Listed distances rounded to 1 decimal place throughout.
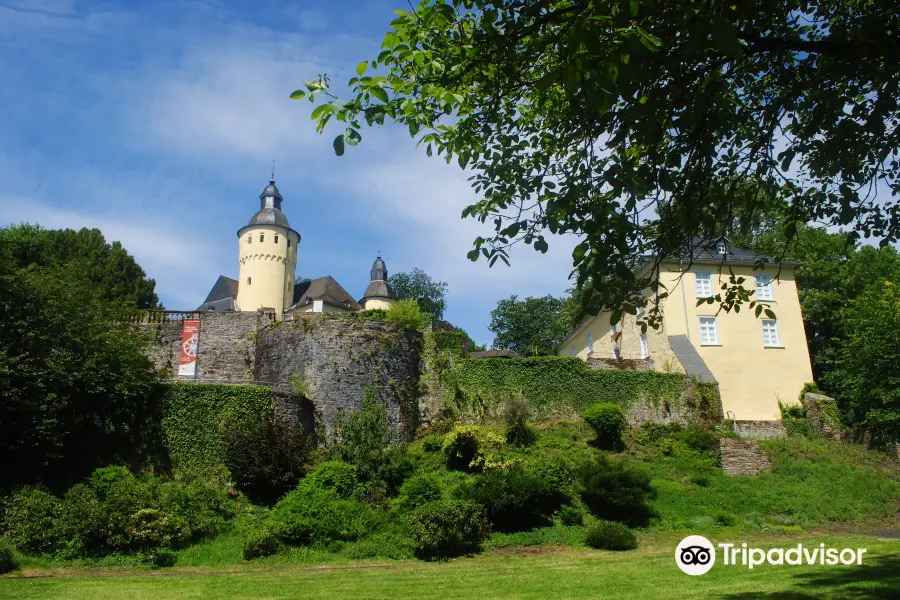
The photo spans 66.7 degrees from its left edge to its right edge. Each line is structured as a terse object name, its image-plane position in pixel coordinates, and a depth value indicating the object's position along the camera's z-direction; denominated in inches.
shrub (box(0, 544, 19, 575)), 460.8
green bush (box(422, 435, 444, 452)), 765.9
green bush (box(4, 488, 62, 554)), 506.0
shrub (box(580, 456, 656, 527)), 604.7
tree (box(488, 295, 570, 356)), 2087.8
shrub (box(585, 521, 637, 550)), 530.9
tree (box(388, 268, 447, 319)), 2356.1
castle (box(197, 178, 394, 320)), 1759.4
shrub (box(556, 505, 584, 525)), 590.6
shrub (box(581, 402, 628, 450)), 799.1
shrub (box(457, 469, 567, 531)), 573.0
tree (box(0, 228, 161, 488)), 590.9
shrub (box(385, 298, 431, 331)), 872.3
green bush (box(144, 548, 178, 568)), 494.3
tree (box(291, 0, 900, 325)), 210.2
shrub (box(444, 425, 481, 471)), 713.6
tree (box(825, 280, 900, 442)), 888.9
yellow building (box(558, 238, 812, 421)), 1051.9
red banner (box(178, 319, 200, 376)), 962.7
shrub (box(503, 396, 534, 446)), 773.3
